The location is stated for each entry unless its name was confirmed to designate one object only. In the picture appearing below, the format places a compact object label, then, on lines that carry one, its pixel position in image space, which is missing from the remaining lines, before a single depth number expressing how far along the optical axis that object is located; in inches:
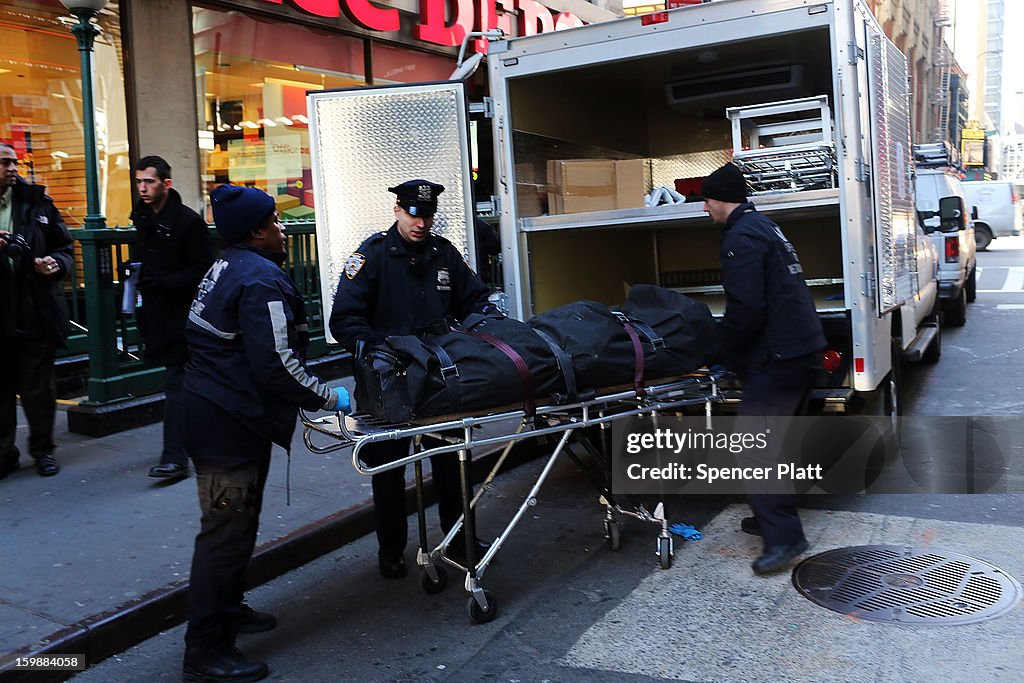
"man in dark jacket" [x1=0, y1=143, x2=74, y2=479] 227.6
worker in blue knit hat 138.2
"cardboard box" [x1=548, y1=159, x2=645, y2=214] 264.7
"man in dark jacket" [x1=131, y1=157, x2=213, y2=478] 218.2
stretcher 148.5
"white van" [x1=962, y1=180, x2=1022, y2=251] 1173.1
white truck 208.4
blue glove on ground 199.0
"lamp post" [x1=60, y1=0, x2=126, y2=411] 258.2
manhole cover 154.6
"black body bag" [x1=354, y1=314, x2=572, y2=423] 146.5
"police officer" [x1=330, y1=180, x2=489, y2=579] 176.1
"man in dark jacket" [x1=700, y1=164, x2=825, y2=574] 176.7
